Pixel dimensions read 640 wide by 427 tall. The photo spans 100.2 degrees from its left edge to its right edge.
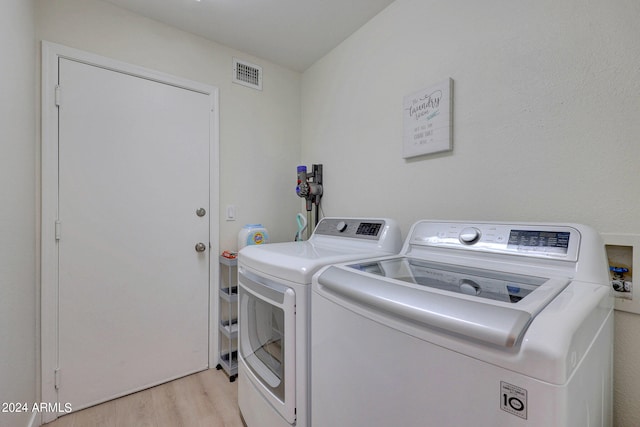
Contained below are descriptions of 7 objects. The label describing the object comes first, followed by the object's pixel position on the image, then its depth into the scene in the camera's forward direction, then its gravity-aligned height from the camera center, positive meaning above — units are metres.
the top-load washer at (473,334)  0.48 -0.27
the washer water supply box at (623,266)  0.87 -0.17
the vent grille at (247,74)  2.19 +1.18
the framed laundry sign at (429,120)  1.36 +0.50
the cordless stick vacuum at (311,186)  2.21 +0.24
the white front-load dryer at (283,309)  1.02 -0.42
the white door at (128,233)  1.58 -0.12
